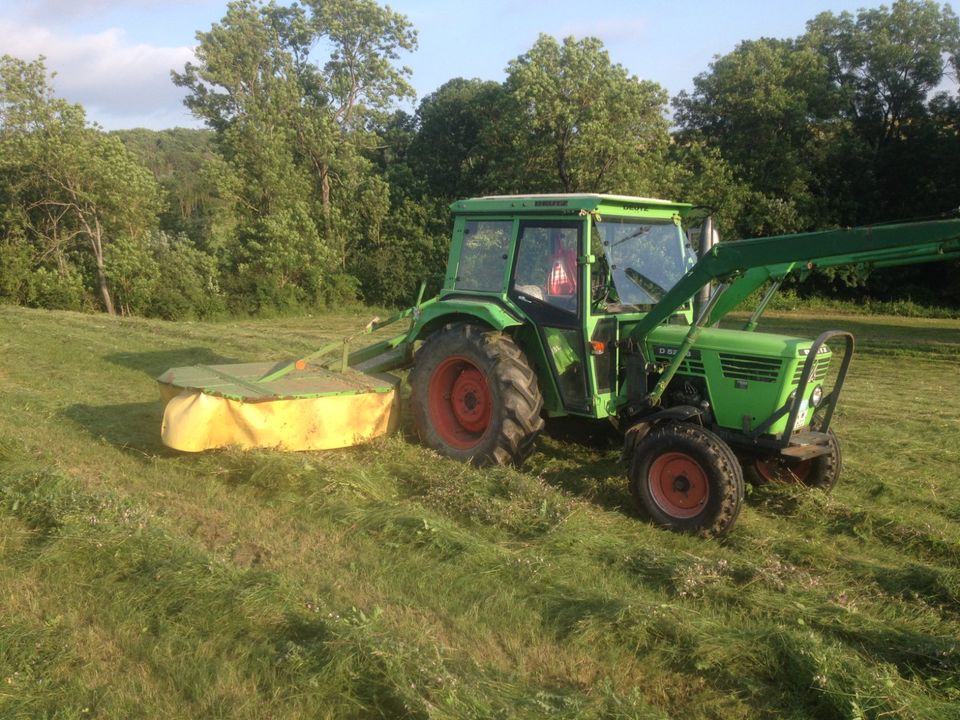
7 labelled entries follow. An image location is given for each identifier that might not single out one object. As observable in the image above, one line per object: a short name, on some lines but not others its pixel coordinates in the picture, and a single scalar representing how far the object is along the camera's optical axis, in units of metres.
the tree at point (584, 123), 22.00
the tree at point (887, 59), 26.94
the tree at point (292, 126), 24.61
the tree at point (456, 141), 28.78
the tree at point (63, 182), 21.66
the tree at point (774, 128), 25.74
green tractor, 5.29
